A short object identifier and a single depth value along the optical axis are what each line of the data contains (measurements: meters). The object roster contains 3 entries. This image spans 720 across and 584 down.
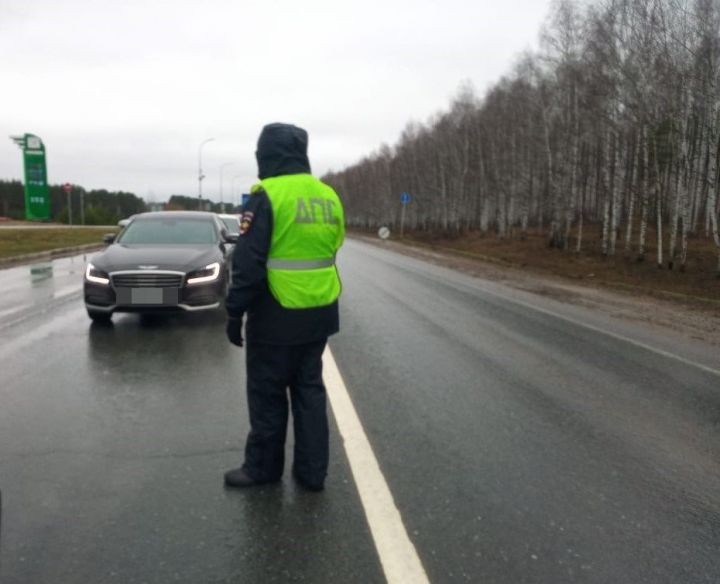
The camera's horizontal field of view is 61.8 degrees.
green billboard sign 35.78
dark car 7.96
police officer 3.32
